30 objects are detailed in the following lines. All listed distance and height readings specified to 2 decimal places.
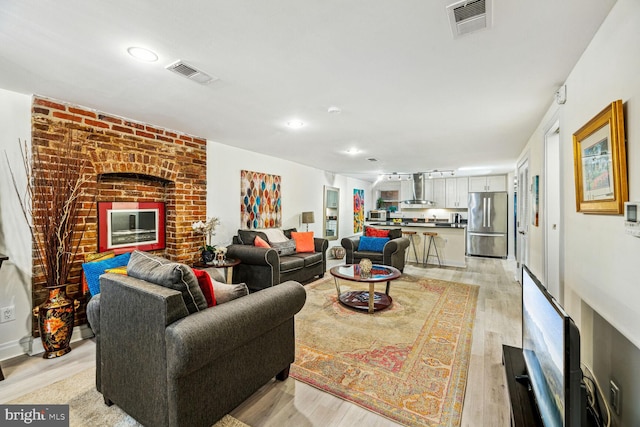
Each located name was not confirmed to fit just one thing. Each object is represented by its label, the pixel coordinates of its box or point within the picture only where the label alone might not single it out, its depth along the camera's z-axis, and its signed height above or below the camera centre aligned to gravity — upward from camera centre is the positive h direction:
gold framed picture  1.28 +0.27
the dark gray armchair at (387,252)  4.86 -0.67
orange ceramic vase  2.32 -0.88
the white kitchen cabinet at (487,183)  7.30 +0.87
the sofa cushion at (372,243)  5.23 -0.52
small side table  3.67 -0.64
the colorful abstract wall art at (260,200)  4.69 +0.29
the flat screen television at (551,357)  0.82 -0.53
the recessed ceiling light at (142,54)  1.74 +1.05
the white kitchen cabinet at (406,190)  8.50 +0.79
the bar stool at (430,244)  6.25 -0.69
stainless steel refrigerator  7.14 -0.24
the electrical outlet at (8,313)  2.33 -0.81
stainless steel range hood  7.62 +0.74
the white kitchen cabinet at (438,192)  8.04 +0.69
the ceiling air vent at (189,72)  1.94 +1.06
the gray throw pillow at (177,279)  1.50 -0.34
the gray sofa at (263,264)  3.86 -0.71
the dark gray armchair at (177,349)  1.35 -0.71
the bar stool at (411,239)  6.47 -0.55
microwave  9.23 +0.03
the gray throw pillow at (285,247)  4.51 -0.50
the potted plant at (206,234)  3.74 -0.25
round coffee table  3.24 -0.83
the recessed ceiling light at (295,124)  3.17 +1.08
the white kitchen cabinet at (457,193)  7.73 +0.65
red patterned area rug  1.82 -1.18
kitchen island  6.04 -0.59
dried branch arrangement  2.42 +0.10
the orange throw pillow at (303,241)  4.87 -0.44
